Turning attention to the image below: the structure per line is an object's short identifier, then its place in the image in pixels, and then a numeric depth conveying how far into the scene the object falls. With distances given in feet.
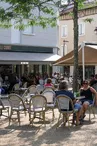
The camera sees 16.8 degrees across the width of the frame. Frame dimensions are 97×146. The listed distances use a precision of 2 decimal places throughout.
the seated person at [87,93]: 34.00
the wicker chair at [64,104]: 30.07
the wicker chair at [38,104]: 31.09
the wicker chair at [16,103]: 32.09
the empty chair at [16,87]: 60.80
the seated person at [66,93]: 31.12
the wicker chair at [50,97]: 35.37
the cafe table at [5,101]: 50.87
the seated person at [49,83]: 46.91
